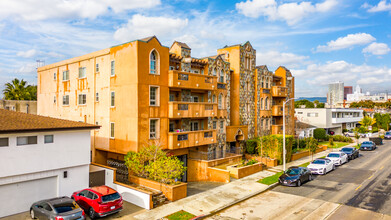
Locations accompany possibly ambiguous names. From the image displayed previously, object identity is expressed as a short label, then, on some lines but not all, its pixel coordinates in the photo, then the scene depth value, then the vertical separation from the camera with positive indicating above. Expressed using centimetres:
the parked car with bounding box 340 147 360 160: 3669 -547
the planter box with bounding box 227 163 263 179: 2705 -587
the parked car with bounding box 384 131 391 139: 6267 -533
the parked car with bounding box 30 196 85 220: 1472 -531
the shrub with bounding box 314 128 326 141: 5496 -421
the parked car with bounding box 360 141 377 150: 4528 -559
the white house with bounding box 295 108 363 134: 6112 -134
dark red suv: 1620 -533
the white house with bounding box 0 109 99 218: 1656 -298
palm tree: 4834 +371
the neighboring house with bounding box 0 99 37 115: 3884 +104
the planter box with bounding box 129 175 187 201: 2006 -562
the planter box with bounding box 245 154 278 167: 3225 -576
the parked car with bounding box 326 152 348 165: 3254 -546
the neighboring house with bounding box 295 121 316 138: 5555 -349
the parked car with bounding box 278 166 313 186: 2418 -577
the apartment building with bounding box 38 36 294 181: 2461 +162
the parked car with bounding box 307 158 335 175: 2845 -567
